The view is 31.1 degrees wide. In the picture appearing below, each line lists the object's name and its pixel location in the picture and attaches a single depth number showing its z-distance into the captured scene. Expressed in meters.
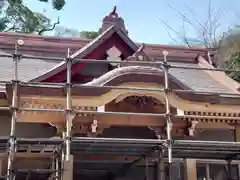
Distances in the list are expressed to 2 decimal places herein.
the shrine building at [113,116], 7.57
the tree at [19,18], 25.91
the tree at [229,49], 20.22
